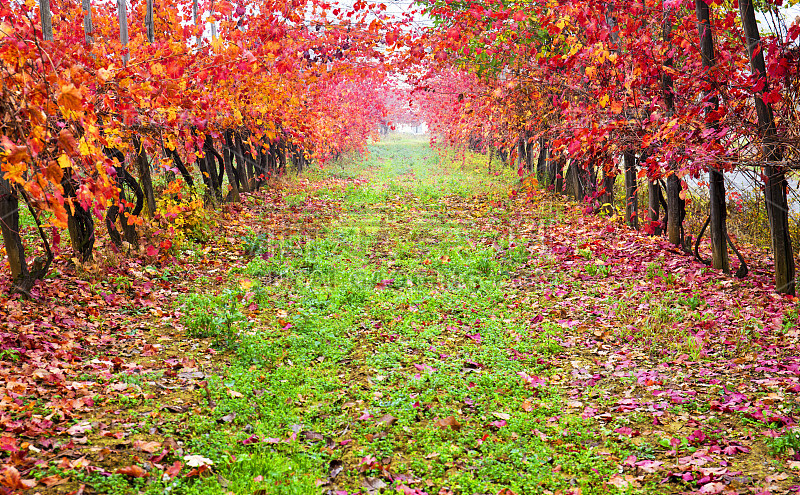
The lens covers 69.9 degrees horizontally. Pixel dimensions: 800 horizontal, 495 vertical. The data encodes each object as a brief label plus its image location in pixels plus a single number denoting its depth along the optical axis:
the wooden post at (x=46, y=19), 6.43
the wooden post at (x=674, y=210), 9.70
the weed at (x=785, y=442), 4.03
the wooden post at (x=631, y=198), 11.62
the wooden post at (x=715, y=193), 7.41
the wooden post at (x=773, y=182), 6.64
